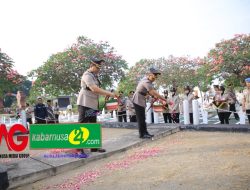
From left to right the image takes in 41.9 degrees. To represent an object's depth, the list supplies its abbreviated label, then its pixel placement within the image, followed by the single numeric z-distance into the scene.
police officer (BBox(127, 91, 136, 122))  14.63
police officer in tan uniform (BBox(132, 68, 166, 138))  8.05
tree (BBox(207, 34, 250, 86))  23.50
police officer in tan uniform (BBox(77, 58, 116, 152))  6.16
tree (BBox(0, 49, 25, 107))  15.28
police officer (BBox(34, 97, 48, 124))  13.27
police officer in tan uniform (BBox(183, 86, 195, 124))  12.60
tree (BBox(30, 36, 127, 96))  27.66
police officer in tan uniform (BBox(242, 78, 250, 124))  9.76
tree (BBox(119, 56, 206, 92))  41.01
